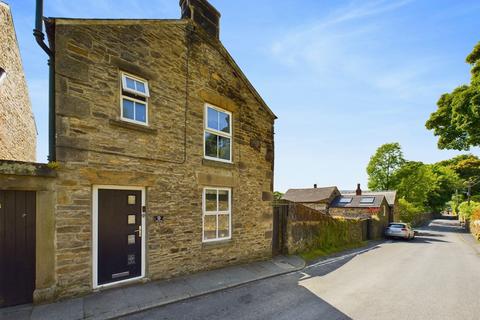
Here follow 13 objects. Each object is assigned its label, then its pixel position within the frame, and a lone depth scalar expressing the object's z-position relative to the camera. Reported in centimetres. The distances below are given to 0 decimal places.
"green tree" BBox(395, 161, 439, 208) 4294
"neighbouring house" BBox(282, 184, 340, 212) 3372
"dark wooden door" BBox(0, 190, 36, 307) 500
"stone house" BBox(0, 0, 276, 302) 554
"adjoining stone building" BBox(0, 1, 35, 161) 864
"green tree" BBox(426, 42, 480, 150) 1519
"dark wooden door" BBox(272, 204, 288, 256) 1127
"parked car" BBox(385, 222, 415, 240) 2161
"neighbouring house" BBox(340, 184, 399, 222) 3215
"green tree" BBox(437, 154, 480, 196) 5700
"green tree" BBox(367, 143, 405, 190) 4662
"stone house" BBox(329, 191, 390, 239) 2576
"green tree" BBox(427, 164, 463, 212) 5597
